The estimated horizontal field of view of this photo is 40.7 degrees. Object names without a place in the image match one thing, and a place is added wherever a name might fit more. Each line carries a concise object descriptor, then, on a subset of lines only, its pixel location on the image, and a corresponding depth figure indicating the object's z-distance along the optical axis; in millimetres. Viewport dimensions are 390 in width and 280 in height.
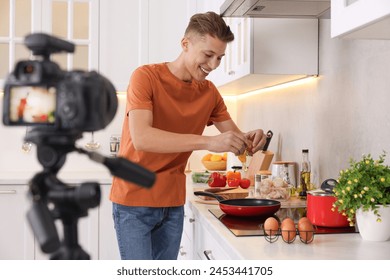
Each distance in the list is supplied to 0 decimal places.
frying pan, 1616
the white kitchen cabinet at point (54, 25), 3252
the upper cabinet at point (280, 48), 2105
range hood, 1844
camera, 422
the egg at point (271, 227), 1320
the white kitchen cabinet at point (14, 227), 3043
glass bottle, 2129
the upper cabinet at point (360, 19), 991
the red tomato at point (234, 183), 2449
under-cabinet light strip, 2268
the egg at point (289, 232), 1289
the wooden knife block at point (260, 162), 2641
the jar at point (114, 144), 3568
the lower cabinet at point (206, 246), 1580
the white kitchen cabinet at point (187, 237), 2205
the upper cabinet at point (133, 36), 3369
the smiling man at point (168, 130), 1587
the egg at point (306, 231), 1279
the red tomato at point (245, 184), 2402
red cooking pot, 1486
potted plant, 1272
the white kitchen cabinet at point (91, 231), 3107
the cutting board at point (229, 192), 2162
